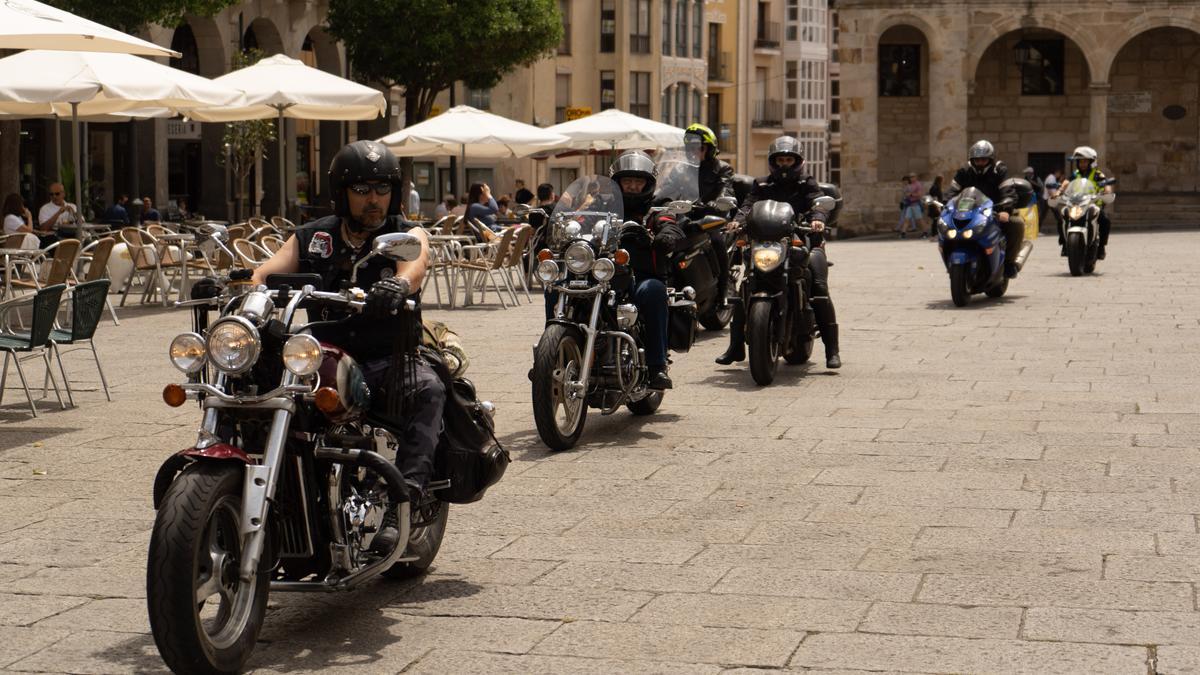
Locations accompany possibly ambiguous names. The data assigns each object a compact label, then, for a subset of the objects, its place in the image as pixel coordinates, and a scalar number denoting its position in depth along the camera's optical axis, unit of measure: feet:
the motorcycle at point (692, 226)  38.32
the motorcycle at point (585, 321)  29.32
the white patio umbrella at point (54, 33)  34.78
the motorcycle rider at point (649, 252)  32.32
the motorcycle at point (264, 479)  15.47
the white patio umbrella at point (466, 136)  78.23
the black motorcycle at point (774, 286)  38.17
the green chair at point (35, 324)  32.40
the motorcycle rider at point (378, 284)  18.45
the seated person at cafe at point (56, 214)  69.77
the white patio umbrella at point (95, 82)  49.83
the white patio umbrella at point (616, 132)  86.12
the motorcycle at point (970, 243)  58.75
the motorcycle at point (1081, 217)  75.15
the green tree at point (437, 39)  127.85
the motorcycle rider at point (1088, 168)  76.54
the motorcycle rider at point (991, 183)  60.44
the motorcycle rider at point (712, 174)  46.01
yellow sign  150.69
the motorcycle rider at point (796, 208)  40.83
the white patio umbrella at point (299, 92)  63.67
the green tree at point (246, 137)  109.40
